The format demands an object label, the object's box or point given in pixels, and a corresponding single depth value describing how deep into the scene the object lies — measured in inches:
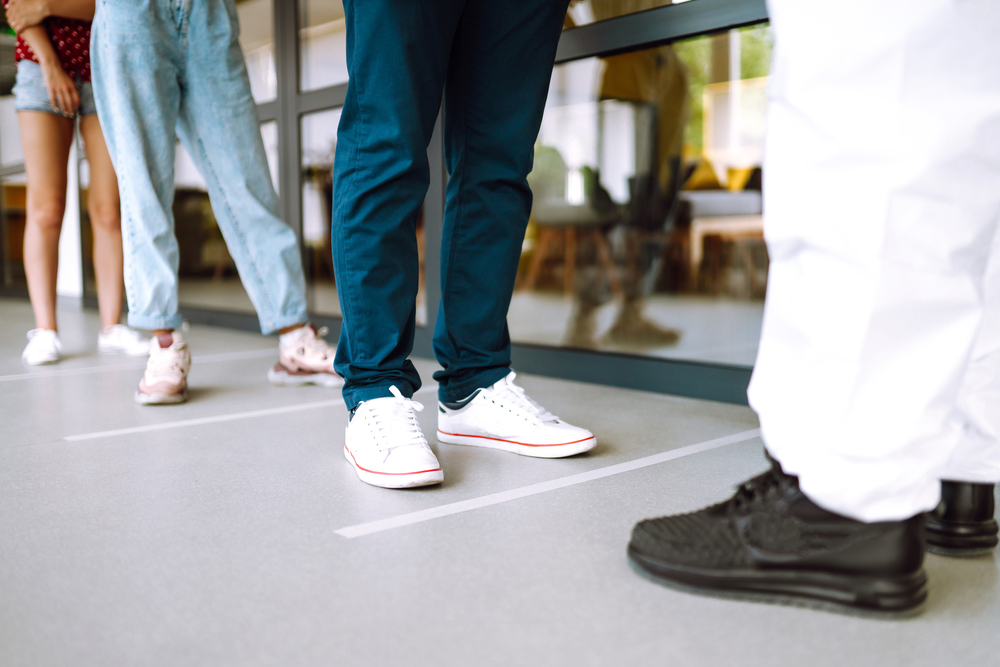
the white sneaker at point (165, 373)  64.9
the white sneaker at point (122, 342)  94.8
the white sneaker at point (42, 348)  86.6
